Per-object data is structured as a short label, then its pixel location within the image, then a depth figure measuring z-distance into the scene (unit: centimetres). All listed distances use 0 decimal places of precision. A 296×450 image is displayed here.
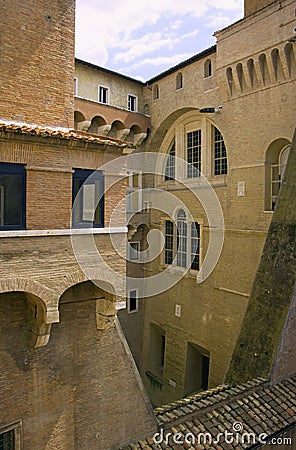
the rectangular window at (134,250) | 1941
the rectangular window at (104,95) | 1690
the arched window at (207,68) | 1587
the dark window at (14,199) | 642
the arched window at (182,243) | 1708
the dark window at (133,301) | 1936
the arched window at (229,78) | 1466
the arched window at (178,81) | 1734
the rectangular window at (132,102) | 1845
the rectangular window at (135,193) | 1867
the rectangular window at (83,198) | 721
